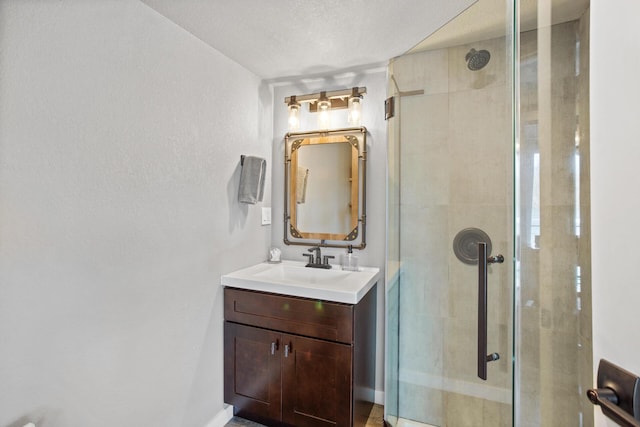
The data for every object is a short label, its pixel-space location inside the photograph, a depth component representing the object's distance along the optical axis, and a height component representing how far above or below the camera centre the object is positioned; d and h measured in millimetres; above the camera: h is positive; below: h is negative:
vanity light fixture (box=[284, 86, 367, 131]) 2031 +781
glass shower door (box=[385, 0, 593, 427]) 1095 -35
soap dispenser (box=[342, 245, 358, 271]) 2031 -339
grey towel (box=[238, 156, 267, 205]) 1923 +214
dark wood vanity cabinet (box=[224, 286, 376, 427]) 1553 -826
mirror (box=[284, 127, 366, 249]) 2102 +186
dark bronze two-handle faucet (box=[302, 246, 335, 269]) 2080 -337
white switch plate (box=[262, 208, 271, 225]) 2239 -26
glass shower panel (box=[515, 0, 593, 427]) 1070 -3
